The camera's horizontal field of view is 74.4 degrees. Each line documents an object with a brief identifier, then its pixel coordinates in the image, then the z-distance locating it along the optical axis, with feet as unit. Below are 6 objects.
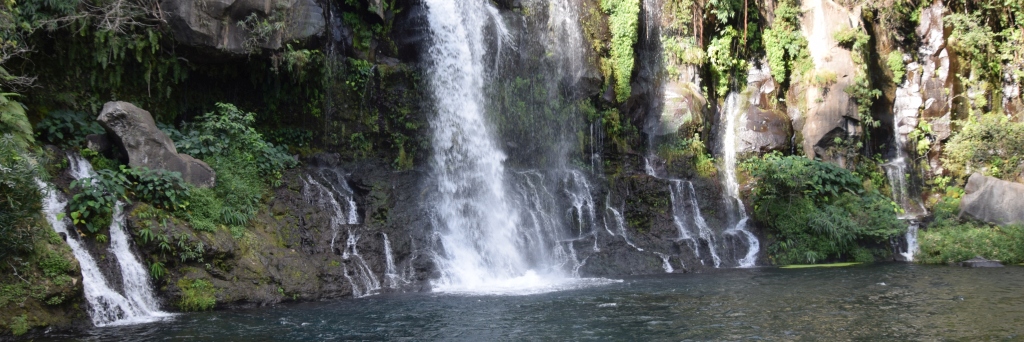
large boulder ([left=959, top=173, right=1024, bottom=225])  54.49
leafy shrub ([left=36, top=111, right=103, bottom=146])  37.42
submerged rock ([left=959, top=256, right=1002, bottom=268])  49.08
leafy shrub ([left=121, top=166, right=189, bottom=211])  35.55
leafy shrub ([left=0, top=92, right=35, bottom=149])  30.98
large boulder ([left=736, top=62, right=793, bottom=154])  64.85
